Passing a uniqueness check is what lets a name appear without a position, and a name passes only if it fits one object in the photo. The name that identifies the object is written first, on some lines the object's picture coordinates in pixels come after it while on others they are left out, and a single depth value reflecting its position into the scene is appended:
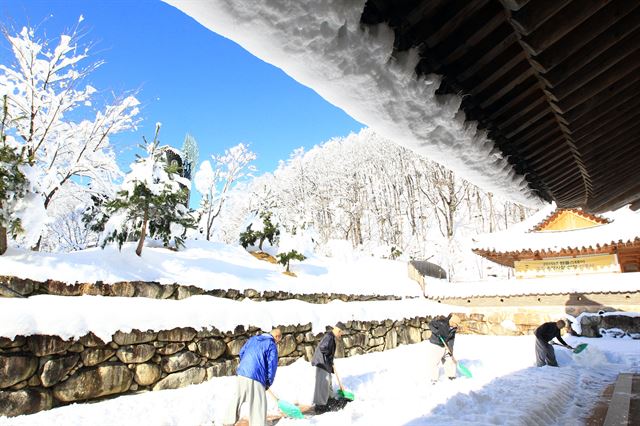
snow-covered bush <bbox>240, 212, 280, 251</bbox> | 18.98
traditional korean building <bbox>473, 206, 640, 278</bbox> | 14.62
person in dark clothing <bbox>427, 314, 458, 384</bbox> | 7.33
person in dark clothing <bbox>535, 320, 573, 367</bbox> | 7.99
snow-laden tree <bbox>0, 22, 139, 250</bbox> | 11.60
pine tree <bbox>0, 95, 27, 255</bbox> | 7.65
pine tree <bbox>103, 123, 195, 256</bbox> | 10.61
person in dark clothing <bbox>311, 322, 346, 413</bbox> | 5.74
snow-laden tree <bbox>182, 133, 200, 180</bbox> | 28.10
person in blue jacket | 4.54
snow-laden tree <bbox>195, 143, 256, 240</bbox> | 25.27
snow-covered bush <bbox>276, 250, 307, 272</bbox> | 16.02
